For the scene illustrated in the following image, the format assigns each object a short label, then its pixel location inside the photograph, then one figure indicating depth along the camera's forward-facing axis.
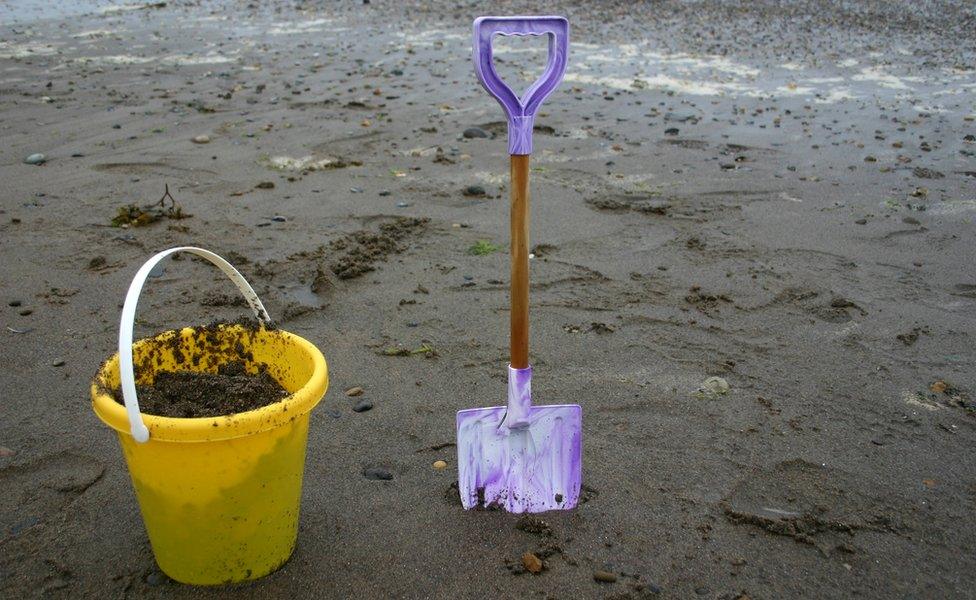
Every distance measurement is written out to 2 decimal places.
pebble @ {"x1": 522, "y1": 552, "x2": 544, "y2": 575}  2.05
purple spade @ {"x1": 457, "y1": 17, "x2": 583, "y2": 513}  2.25
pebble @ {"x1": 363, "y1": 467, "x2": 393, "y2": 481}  2.40
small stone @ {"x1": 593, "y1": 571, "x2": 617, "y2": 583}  2.03
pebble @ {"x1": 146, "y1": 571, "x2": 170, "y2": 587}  1.99
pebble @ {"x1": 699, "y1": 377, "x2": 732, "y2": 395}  2.85
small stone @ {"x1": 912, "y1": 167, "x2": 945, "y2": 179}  4.96
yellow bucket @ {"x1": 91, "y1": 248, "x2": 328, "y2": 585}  1.74
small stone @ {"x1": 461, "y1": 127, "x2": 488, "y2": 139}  5.60
